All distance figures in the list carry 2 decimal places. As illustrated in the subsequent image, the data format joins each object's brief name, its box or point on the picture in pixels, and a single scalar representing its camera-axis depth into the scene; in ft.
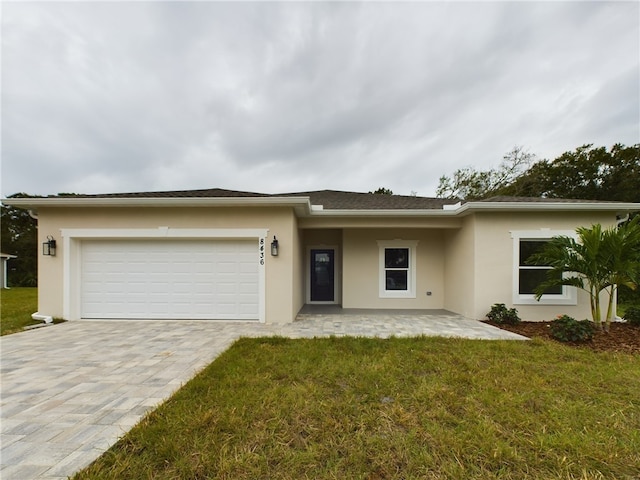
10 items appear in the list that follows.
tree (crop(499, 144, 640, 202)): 55.52
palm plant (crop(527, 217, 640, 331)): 16.56
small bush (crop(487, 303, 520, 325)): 20.49
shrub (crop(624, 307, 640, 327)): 19.82
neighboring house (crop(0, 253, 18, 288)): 58.95
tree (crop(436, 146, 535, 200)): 64.75
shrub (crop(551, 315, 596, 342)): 15.98
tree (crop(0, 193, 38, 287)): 68.39
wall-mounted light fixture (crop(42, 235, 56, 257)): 21.02
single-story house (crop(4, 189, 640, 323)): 21.00
